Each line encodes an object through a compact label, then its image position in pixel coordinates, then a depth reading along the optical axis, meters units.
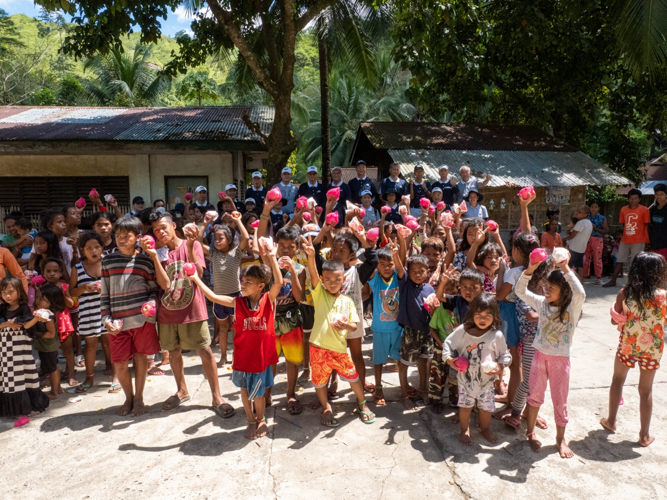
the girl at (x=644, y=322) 3.43
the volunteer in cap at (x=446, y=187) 9.06
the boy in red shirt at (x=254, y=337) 3.67
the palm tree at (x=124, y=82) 25.50
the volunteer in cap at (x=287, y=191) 8.13
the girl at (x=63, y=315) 4.54
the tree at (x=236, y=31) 8.34
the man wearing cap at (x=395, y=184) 8.56
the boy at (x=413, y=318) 4.07
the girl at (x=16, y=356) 4.04
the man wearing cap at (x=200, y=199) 8.07
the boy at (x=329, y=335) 3.79
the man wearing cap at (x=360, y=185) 8.33
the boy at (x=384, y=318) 4.16
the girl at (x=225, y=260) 4.69
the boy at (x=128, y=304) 3.96
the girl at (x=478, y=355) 3.42
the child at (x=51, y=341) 4.36
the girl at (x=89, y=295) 4.65
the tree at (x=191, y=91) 25.06
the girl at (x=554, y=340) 3.32
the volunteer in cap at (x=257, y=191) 8.37
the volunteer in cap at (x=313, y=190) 8.22
